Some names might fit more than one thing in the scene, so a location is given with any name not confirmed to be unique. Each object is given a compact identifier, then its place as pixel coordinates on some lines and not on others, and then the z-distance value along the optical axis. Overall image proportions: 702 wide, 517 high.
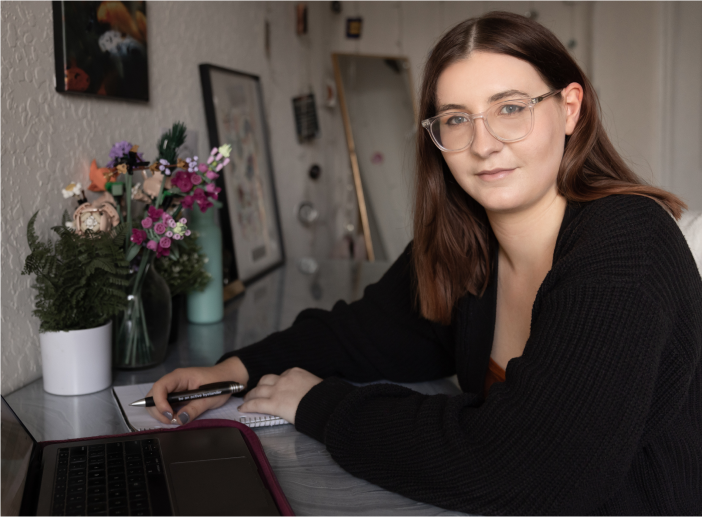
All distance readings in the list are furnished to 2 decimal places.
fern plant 1.01
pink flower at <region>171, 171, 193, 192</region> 1.15
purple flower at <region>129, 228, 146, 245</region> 1.09
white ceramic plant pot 1.03
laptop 0.63
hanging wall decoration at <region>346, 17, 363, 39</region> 3.56
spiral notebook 0.91
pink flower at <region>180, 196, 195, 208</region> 1.18
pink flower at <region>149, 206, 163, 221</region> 1.11
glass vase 1.17
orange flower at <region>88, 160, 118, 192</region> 1.22
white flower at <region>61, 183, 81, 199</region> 1.15
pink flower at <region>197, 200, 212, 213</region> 1.18
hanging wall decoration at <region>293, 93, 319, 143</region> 2.88
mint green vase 1.56
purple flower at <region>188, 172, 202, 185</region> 1.16
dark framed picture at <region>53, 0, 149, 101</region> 1.16
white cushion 1.08
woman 0.70
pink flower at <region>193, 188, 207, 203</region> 1.18
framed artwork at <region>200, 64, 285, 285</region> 1.91
